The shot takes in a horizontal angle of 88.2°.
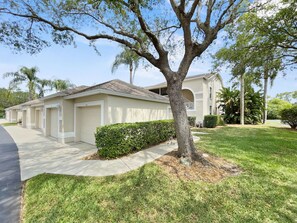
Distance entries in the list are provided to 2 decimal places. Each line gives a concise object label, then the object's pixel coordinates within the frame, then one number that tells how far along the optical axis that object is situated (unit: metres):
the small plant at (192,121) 19.44
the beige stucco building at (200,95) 20.27
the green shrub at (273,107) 35.04
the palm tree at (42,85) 23.73
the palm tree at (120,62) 20.03
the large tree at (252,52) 9.40
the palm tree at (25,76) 21.75
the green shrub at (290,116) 16.02
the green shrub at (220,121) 19.54
